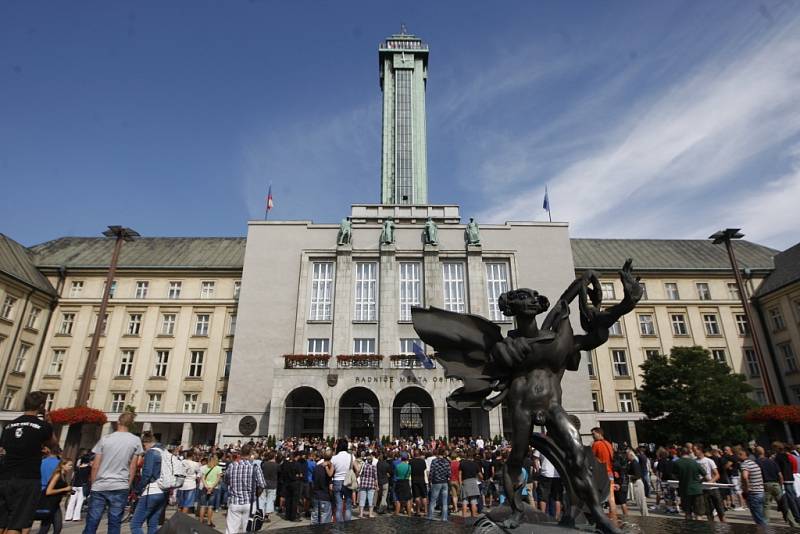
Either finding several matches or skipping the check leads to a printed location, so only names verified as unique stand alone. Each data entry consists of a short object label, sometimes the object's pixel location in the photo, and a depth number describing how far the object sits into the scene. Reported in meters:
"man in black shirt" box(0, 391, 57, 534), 5.11
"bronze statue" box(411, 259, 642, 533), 4.89
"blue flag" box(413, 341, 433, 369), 28.09
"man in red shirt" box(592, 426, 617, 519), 9.52
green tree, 27.08
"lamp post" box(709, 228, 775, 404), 22.94
